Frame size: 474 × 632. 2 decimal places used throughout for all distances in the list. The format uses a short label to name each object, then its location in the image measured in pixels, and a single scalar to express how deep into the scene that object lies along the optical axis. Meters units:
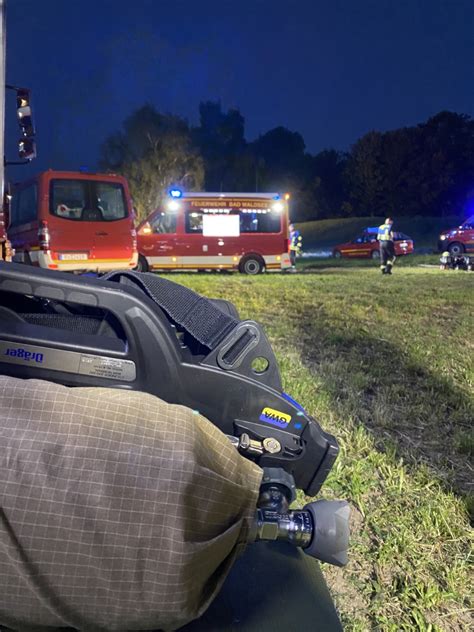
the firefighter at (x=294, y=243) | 22.59
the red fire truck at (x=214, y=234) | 20.91
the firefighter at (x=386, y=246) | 18.02
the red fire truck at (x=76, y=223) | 14.36
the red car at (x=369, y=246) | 30.69
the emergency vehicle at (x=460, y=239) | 23.94
